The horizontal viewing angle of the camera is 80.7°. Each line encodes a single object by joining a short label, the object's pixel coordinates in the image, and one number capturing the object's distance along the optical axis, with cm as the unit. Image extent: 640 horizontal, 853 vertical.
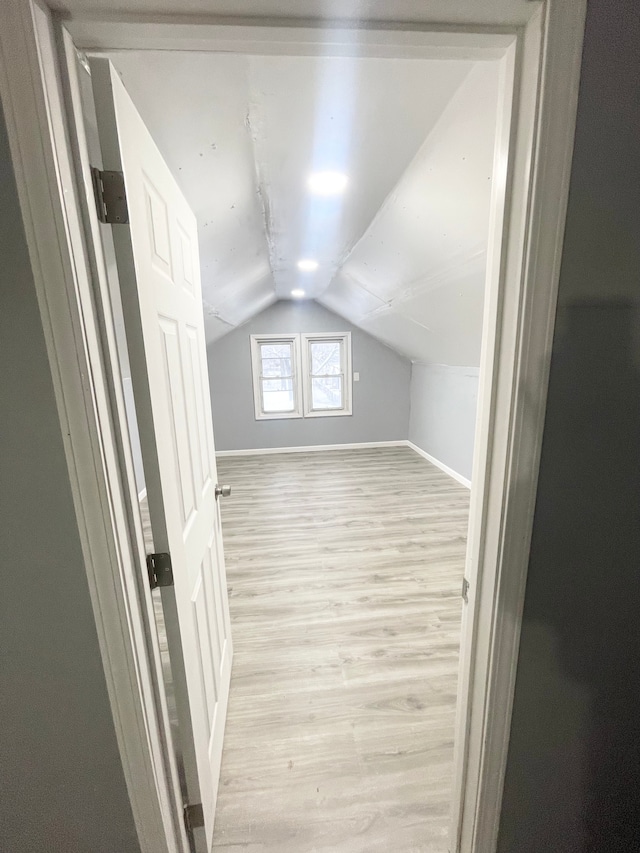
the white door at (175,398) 76
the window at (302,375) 562
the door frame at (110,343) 61
